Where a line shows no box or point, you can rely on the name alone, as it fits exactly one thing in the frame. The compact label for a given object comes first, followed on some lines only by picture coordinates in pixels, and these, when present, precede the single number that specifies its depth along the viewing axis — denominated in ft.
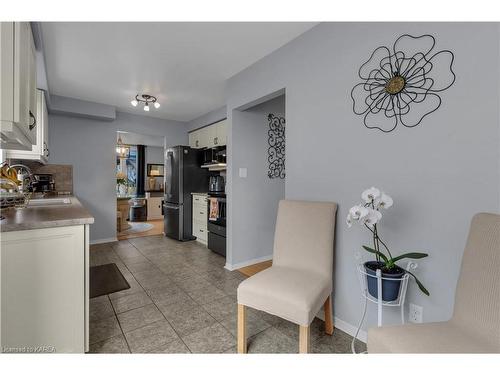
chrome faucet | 6.66
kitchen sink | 7.77
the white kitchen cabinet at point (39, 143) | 8.45
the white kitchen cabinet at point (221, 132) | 13.38
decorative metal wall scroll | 11.23
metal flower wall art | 4.40
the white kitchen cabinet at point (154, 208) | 23.29
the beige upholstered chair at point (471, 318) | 3.10
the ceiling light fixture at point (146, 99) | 11.94
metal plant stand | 4.23
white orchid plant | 4.37
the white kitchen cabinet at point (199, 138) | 15.11
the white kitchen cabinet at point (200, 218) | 13.62
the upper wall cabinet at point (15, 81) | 3.72
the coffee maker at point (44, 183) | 11.88
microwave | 13.55
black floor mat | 8.14
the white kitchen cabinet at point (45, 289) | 4.10
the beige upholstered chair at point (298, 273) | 4.50
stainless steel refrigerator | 14.42
